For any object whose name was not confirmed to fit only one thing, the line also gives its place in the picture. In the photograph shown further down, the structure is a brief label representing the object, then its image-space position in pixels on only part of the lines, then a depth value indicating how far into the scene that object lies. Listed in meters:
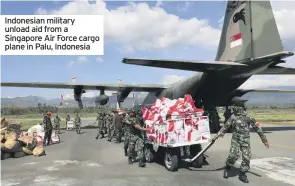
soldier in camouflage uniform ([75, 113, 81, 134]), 18.56
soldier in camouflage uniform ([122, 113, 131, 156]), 8.48
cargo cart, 6.95
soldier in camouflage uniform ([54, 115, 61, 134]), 17.24
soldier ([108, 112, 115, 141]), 14.05
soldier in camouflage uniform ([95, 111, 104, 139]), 15.11
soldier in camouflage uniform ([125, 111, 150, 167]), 7.88
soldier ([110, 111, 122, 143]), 11.97
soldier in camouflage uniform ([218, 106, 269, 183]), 5.99
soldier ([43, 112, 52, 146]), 12.37
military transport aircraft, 10.45
